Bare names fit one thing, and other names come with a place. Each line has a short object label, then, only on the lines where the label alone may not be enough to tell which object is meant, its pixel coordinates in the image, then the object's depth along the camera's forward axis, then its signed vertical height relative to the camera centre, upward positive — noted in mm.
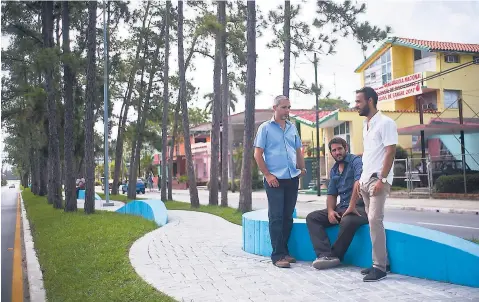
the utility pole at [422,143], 23727 +1306
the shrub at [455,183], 21016 -651
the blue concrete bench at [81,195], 28141 -1037
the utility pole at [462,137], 20734 +1443
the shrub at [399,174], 27438 -252
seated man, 5633 -491
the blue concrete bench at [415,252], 4617 -875
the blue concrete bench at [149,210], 12352 -1006
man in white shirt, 5023 +1
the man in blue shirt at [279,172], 6102 +7
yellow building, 21622 +4309
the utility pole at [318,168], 27739 +170
